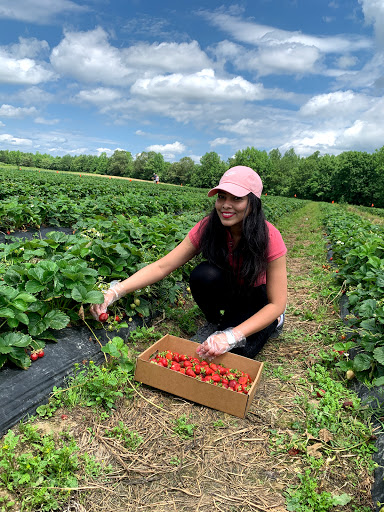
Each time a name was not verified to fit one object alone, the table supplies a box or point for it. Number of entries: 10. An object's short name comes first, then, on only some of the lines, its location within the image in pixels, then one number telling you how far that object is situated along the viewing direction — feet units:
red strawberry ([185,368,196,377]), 7.90
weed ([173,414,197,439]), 7.13
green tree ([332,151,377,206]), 194.80
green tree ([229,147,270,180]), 255.70
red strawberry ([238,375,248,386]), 7.97
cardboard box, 7.47
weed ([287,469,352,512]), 5.64
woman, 8.32
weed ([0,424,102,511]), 5.25
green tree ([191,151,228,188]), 245.65
